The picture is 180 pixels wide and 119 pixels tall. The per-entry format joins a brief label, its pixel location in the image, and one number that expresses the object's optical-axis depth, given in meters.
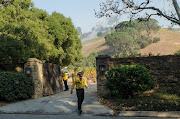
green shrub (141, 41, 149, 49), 75.31
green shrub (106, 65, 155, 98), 8.34
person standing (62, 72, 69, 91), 14.55
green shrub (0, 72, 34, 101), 8.55
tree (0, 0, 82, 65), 11.23
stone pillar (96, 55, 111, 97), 9.97
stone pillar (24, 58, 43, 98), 10.42
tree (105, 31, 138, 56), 69.93
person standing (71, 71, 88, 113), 7.45
